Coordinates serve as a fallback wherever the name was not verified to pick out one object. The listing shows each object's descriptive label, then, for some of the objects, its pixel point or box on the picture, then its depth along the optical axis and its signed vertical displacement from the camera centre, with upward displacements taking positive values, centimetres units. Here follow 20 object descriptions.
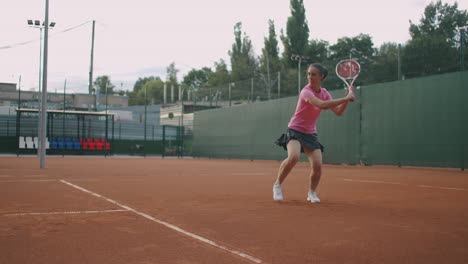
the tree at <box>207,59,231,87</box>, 6005 +984
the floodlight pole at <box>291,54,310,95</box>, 2088 +317
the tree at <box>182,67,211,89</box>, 9688 +1494
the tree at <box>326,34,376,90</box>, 4441 +1046
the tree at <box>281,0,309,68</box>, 4800 +1247
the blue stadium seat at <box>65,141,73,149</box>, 2845 -20
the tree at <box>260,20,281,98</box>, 5266 +1144
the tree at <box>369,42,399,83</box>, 1620 +309
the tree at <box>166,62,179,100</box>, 9822 +1588
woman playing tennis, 527 +16
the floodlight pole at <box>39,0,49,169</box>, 1331 +164
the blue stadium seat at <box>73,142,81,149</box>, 2873 -20
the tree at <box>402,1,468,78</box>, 1422 +313
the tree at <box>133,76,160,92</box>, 13512 +1871
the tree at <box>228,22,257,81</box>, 5988 +1314
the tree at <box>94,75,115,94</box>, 11796 +1700
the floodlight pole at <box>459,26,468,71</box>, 1361 +315
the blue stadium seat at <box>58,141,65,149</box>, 2820 -21
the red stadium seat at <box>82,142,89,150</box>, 2888 -19
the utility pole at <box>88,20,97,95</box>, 4624 +798
